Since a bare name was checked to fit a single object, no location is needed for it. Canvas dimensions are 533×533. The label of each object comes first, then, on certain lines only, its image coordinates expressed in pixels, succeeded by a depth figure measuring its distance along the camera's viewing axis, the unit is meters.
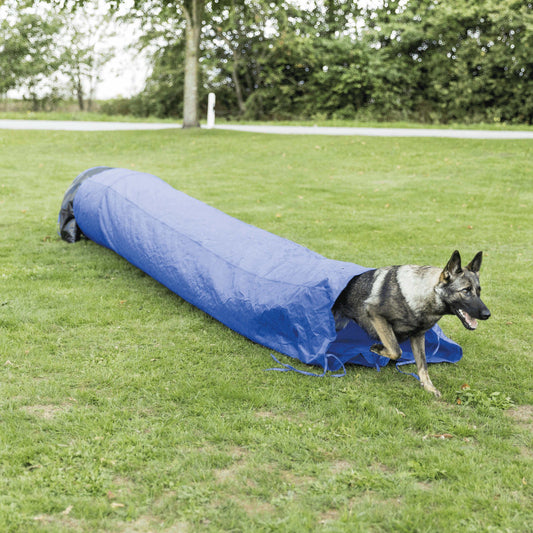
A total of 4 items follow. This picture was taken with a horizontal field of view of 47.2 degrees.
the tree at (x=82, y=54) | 37.72
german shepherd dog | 4.85
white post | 24.55
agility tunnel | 5.66
